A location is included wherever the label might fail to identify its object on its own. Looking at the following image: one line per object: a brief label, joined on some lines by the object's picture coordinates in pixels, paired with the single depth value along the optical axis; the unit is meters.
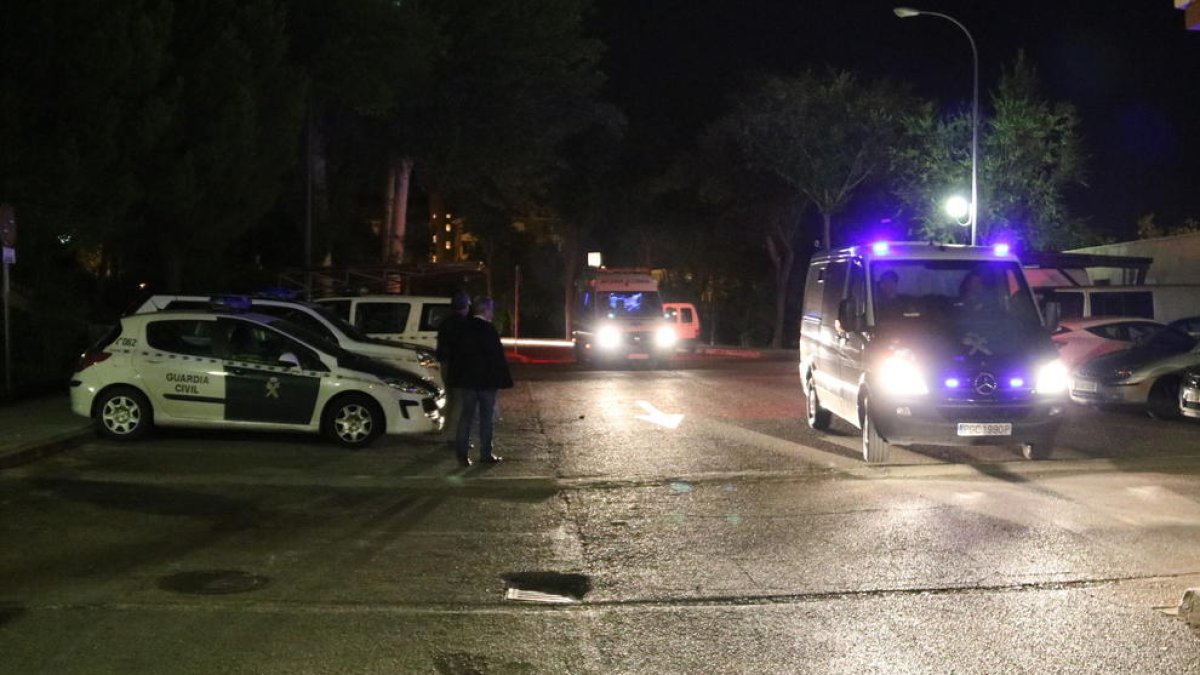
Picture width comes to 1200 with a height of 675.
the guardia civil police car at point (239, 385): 13.01
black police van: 11.38
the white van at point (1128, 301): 25.89
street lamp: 27.45
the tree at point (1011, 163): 32.34
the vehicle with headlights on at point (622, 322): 28.50
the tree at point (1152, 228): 59.28
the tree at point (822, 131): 38.94
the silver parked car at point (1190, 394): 14.83
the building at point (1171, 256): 30.67
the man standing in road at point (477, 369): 11.59
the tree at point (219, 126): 20.38
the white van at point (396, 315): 20.25
